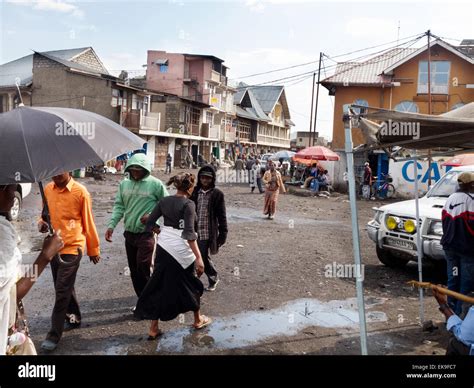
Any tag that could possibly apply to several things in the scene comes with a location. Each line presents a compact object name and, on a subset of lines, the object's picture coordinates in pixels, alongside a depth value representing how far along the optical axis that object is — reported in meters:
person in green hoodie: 4.66
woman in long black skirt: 4.09
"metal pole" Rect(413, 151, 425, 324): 4.82
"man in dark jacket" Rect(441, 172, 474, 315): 4.36
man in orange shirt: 3.93
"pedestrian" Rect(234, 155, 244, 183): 30.03
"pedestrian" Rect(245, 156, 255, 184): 29.33
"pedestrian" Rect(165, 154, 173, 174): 31.28
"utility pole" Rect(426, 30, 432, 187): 17.14
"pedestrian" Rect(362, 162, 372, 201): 20.34
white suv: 6.02
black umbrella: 2.22
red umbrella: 19.92
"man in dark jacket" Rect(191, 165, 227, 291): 5.45
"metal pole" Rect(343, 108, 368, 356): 3.43
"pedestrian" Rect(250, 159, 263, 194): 20.80
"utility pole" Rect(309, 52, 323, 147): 26.56
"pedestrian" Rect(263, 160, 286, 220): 12.34
